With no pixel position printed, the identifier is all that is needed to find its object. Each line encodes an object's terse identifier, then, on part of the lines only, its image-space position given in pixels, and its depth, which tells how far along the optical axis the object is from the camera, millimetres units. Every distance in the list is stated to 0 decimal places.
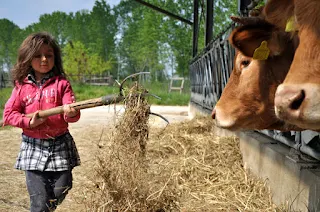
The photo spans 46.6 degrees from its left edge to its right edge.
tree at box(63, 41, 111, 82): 42188
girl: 2768
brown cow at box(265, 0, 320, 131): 1521
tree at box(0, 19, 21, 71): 65150
